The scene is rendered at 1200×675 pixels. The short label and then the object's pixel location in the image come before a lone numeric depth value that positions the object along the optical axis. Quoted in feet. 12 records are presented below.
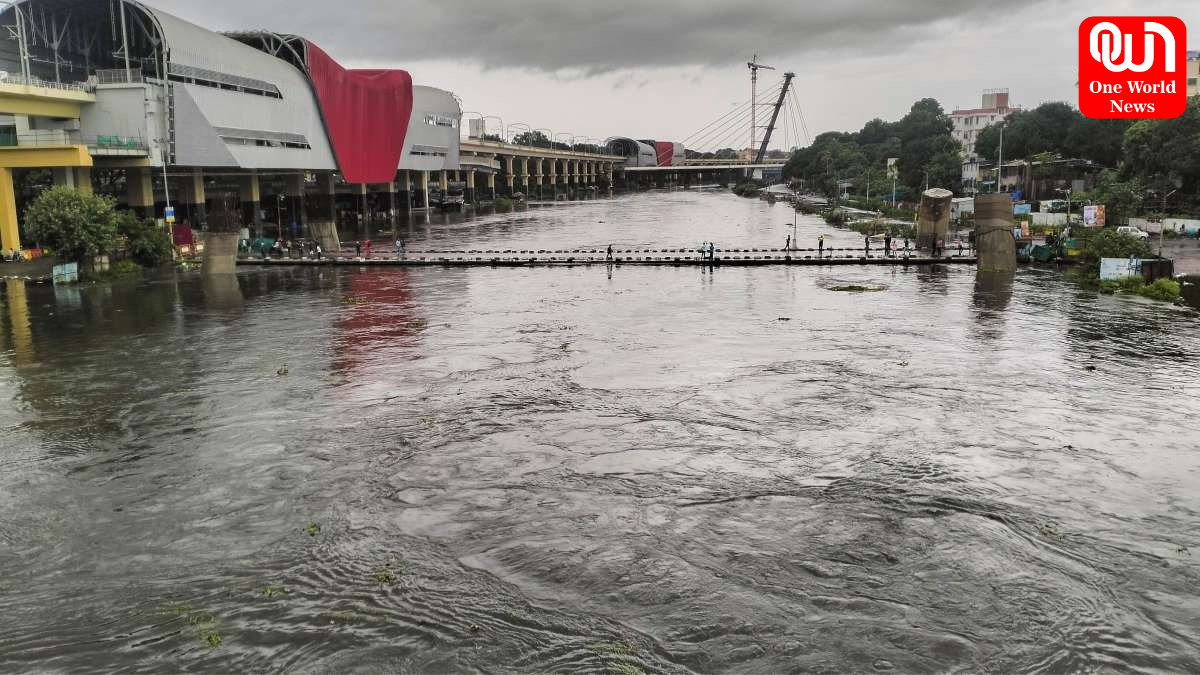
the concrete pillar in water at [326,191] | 299.99
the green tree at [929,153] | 413.18
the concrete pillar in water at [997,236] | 160.15
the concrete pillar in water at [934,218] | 202.69
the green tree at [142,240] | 175.42
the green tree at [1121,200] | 235.20
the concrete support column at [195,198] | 232.12
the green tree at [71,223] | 154.61
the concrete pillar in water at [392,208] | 352.28
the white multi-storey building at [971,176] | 448.65
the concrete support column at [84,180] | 178.81
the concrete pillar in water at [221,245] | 172.86
